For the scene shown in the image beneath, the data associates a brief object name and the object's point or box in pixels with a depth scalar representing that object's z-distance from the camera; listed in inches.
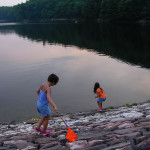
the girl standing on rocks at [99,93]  432.8
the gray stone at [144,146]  198.7
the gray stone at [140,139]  210.5
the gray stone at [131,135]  219.6
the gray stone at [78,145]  214.2
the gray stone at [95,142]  217.8
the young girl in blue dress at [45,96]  254.7
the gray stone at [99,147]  208.3
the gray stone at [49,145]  231.9
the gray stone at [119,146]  199.0
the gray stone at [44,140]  248.0
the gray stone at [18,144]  237.9
